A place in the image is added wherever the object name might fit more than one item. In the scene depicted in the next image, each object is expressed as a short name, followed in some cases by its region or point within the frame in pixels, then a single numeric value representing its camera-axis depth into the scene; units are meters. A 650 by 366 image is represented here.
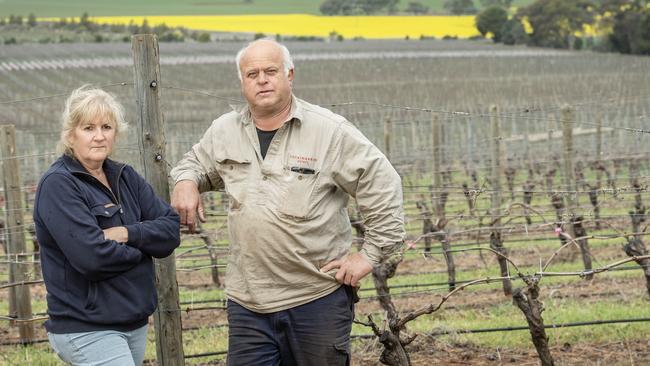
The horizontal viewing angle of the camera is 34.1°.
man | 3.92
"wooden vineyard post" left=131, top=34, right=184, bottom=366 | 4.57
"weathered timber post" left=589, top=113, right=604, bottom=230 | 11.45
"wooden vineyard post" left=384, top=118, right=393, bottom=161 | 14.52
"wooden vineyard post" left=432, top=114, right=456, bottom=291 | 9.08
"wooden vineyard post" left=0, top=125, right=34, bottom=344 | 7.22
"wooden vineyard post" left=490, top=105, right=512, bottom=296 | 11.00
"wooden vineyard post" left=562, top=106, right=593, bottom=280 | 10.95
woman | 3.58
